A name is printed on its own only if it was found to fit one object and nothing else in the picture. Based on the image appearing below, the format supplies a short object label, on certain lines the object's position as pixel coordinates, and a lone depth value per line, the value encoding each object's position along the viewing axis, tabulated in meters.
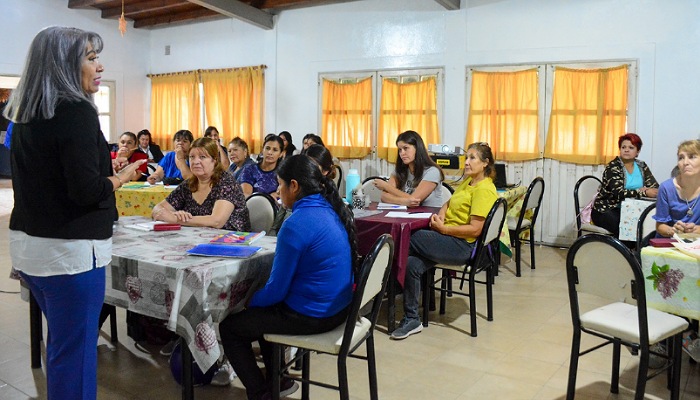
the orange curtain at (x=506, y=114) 6.43
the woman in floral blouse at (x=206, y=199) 3.13
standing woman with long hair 1.80
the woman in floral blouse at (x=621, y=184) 5.20
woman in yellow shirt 3.43
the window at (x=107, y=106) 9.42
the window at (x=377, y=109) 7.04
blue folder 2.38
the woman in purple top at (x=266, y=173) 4.91
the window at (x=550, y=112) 5.97
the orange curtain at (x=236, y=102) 8.45
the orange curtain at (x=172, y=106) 9.12
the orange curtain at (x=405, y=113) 7.02
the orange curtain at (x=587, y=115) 5.98
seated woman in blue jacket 2.13
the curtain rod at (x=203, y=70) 8.40
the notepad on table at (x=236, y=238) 2.63
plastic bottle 4.01
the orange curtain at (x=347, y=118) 7.53
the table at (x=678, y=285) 2.32
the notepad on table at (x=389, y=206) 4.01
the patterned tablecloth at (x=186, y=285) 2.16
